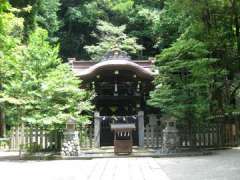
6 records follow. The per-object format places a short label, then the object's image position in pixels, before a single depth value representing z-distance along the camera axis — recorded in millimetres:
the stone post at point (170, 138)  14094
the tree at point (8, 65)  11780
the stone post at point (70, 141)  13430
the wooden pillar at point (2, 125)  21592
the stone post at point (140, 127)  16562
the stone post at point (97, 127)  16972
